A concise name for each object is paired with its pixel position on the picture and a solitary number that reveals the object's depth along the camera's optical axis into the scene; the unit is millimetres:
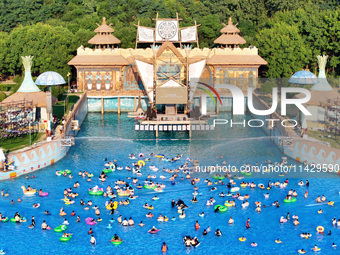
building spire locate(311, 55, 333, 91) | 86188
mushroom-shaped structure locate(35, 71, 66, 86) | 81125
